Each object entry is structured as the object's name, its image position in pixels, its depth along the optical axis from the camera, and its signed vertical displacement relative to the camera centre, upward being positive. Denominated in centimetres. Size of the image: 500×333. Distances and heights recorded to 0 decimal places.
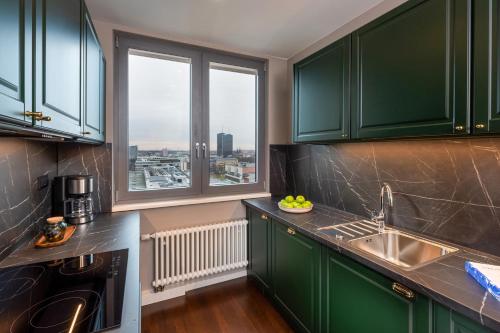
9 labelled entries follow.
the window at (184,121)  218 +44
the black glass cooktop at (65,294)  71 -46
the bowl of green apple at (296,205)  205 -34
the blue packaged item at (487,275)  87 -42
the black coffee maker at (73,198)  171 -23
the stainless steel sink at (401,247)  142 -50
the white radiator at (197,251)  216 -80
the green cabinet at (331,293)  99 -68
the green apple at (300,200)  214 -30
